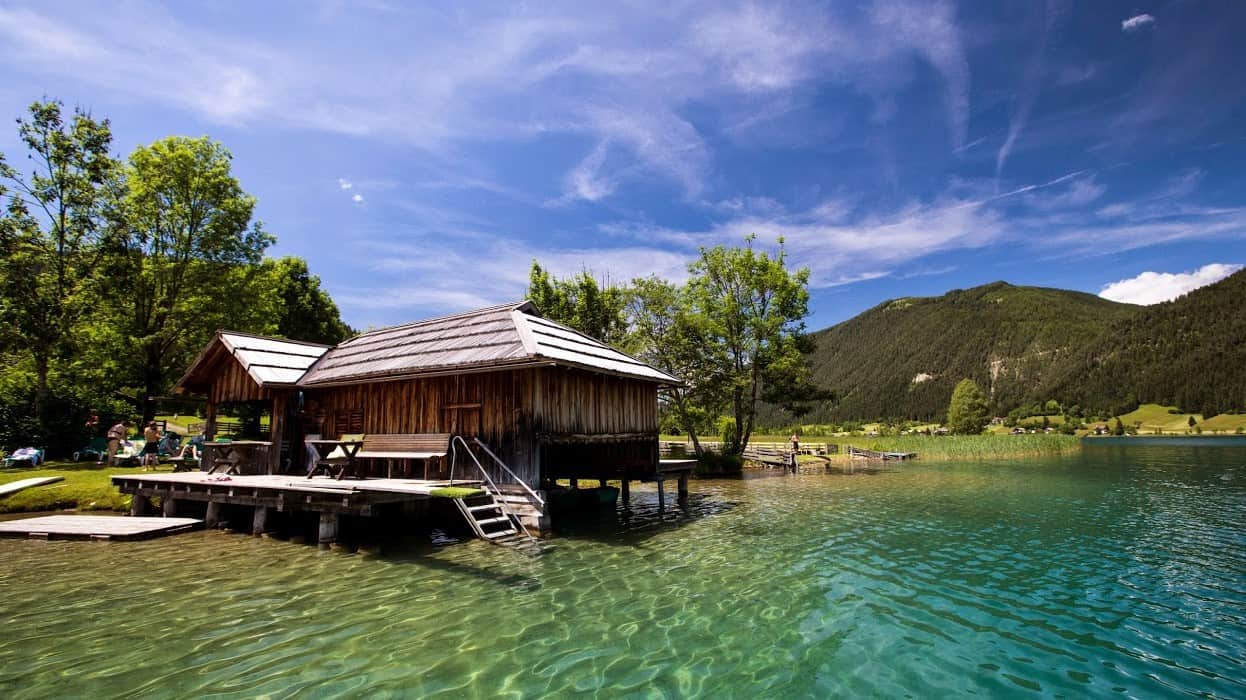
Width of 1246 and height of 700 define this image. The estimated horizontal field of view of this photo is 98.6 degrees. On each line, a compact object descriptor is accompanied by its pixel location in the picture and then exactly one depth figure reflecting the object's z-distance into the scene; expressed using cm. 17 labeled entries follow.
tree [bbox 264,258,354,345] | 4641
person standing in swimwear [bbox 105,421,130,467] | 2355
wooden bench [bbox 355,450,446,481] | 1466
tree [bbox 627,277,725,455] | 3922
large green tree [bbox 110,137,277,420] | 2916
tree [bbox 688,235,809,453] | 3925
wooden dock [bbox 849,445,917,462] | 4649
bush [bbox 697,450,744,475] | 3525
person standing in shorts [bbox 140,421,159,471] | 2336
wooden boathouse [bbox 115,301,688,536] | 1484
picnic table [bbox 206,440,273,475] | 1664
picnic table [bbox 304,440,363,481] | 1477
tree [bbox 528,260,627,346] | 4322
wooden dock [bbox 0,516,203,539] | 1360
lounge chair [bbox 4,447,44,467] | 2202
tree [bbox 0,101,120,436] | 2470
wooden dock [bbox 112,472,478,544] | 1238
